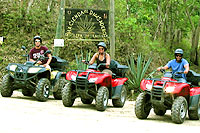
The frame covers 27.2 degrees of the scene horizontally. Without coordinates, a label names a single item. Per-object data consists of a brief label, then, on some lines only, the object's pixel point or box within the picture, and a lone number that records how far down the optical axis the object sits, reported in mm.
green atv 11344
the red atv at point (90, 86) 10195
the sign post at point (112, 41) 16119
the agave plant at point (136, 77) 14737
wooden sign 19031
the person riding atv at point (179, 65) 9703
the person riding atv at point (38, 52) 12062
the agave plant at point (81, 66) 15258
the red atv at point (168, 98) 8789
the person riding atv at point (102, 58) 11047
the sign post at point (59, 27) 15273
